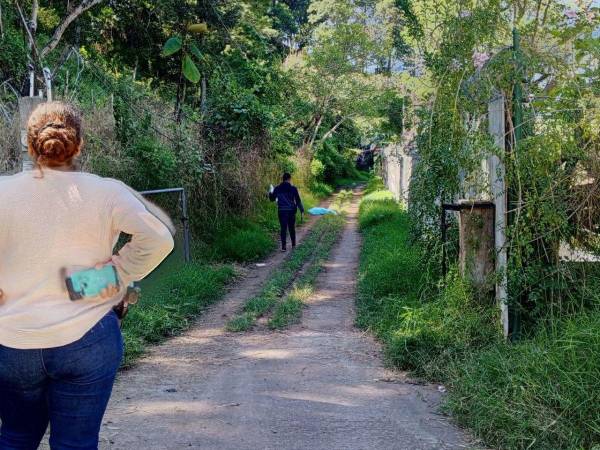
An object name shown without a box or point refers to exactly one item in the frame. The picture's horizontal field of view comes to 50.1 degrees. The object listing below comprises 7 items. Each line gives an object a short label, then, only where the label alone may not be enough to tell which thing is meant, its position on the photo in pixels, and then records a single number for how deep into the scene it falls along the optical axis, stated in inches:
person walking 563.8
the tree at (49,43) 315.1
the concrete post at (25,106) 208.9
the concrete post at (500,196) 222.1
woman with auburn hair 87.6
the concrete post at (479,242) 235.9
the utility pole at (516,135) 219.8
